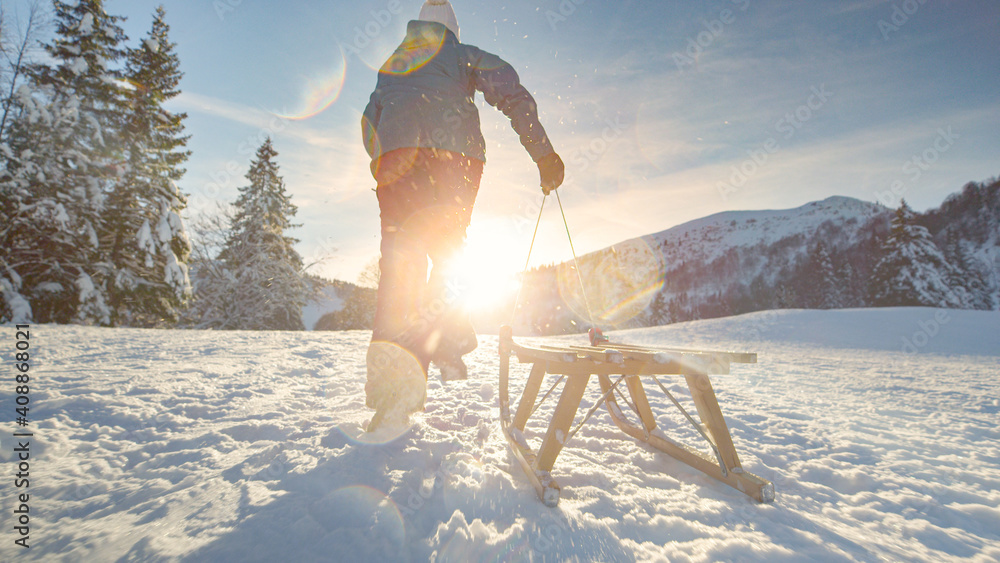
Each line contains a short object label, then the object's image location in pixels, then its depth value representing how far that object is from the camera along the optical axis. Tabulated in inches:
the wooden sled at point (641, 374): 61.0
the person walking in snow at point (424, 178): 84.0
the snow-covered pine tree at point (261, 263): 679.1
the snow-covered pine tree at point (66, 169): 373.4
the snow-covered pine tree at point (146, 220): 458.6
